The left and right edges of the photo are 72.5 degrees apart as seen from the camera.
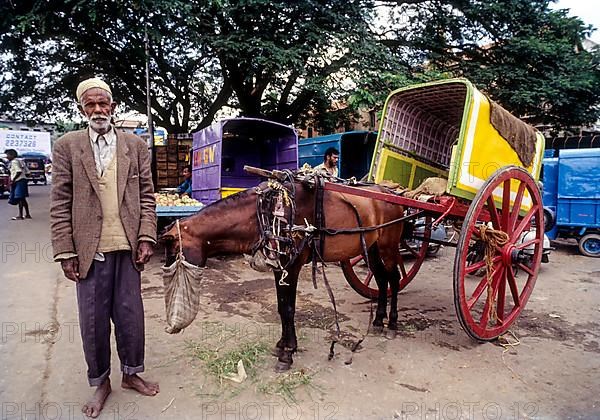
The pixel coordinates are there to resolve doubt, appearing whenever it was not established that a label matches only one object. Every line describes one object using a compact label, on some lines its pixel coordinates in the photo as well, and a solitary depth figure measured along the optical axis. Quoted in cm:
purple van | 746
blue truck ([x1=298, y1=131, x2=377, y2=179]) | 1061
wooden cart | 367
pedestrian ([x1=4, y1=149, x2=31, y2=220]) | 1103
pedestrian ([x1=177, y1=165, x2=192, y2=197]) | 924
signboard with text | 2900
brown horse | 315
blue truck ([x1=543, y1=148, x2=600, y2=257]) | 858
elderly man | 266
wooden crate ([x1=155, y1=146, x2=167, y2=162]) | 1103
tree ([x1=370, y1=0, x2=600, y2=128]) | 1037
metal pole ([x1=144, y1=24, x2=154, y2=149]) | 1034
